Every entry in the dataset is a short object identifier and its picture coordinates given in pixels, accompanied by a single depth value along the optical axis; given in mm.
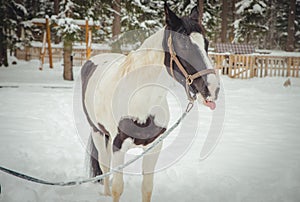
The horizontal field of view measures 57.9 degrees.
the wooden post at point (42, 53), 19194
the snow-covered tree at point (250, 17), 19969
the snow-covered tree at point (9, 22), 14070
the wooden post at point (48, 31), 16109
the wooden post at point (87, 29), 13488
